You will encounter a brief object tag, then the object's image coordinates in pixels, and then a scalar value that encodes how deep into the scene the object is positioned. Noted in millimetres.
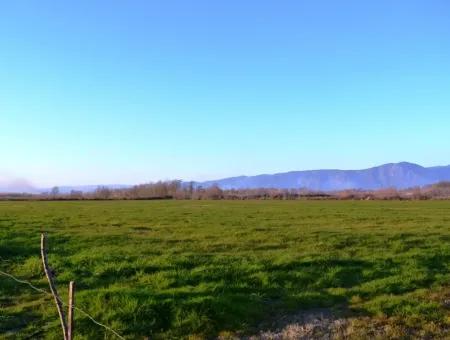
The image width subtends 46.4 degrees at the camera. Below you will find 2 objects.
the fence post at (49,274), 4150
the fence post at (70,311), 4227
